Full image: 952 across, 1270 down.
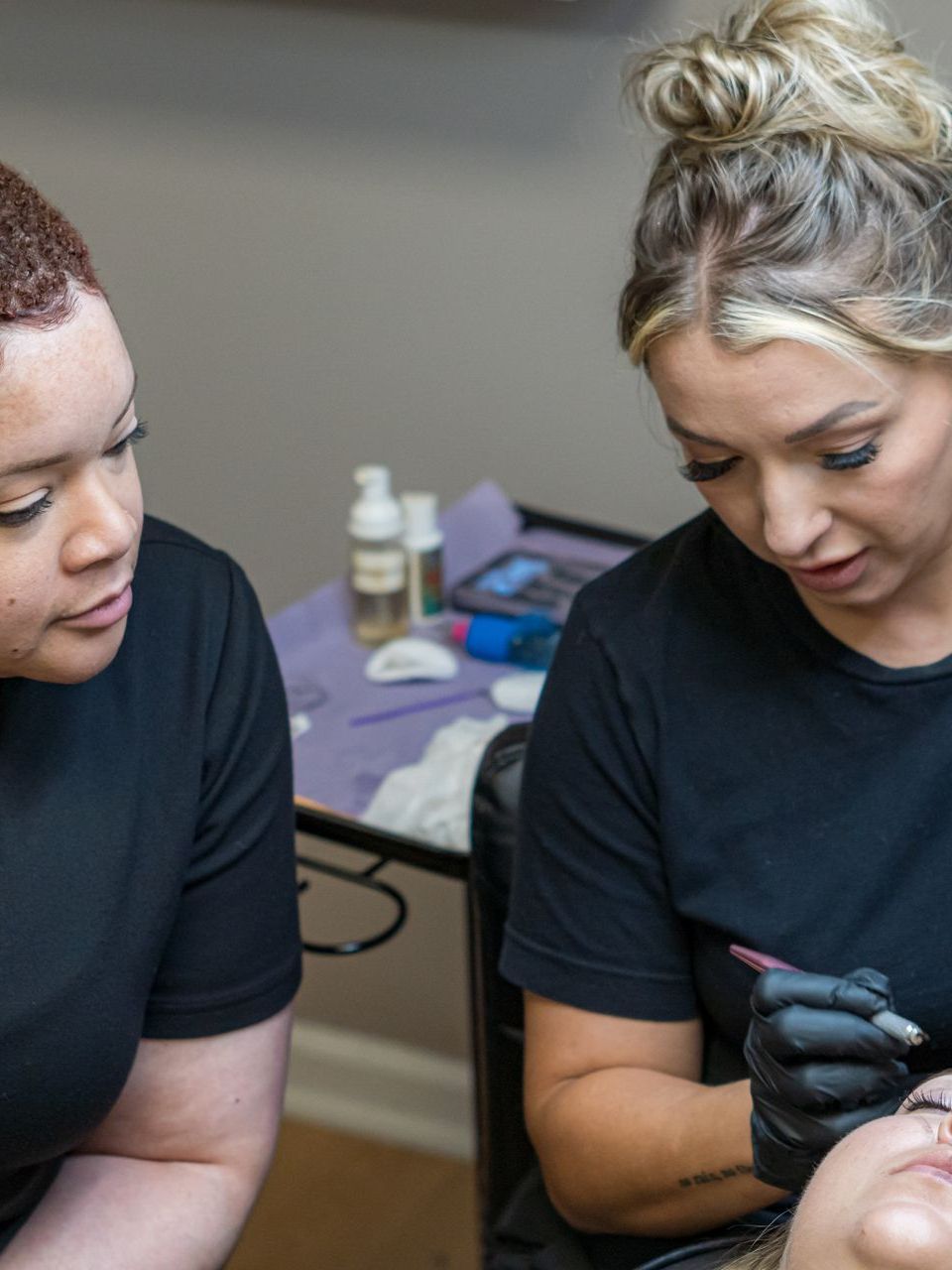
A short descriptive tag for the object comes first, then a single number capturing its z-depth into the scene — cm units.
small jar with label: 177
